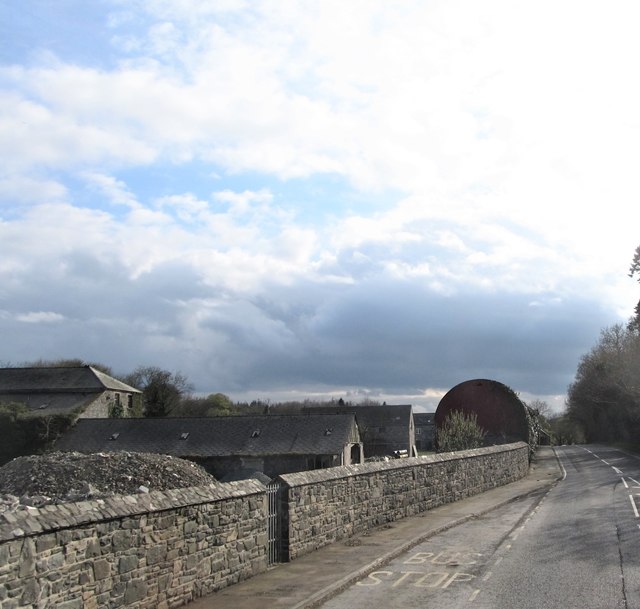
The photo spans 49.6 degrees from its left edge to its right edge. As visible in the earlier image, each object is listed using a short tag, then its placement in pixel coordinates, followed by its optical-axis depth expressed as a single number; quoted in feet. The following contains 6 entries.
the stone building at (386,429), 247.29
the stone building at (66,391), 205.26
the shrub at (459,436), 126.72
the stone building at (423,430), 361.49
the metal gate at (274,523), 40.34
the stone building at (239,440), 159.74
